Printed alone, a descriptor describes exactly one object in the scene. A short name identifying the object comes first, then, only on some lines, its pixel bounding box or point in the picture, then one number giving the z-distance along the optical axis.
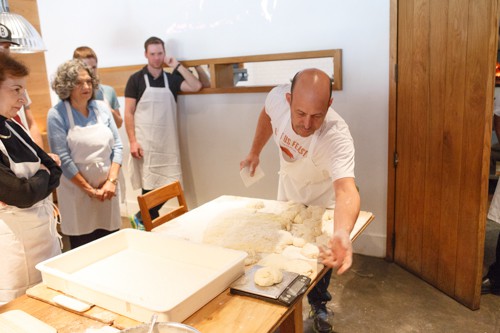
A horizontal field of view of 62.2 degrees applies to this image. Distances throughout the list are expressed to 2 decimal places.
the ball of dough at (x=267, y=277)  1.23
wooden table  1.08
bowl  0.90
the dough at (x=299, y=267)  1.36
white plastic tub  1.10
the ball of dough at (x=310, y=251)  1.49
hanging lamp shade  2.03
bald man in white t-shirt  1.51
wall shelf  2.98
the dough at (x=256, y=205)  2.07
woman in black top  1.50
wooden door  2.19
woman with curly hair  2.35
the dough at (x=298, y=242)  1.60
